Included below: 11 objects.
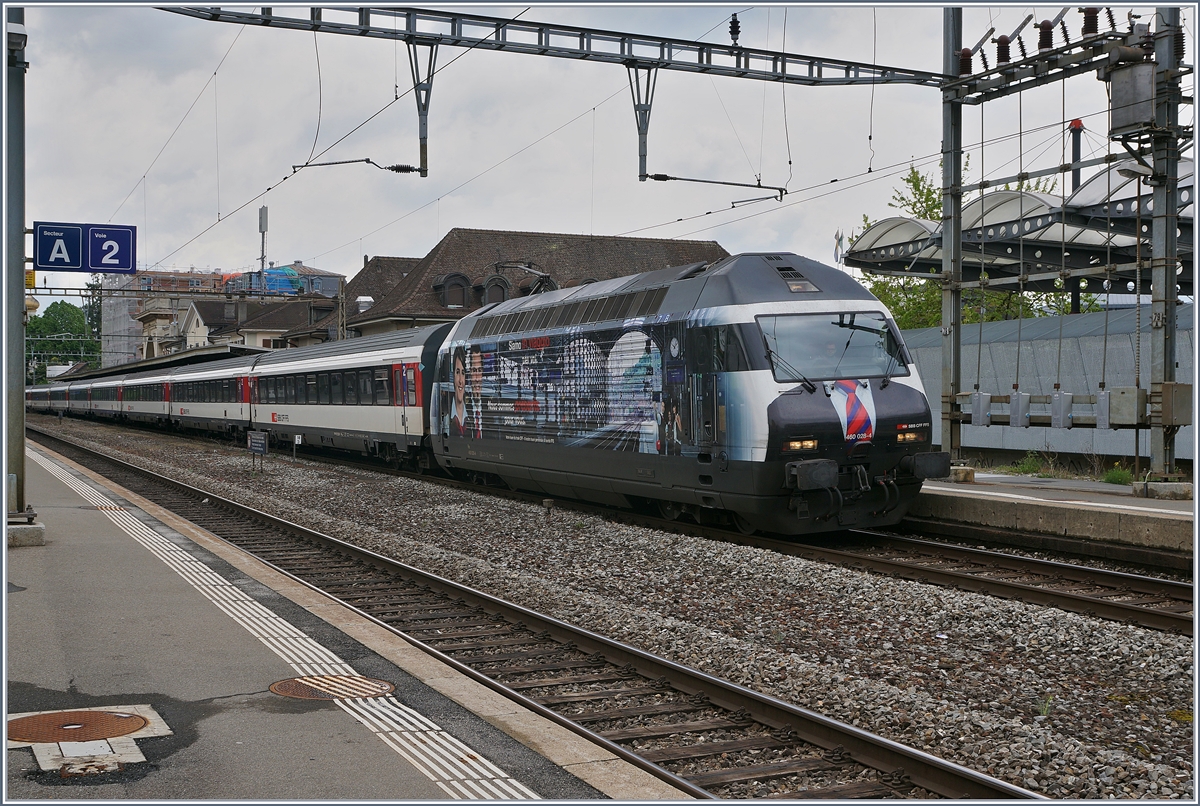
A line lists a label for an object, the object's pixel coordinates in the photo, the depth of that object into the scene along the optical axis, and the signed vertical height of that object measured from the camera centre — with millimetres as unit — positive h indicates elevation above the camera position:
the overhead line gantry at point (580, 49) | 15016 +5173
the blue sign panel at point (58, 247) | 13195 +1770
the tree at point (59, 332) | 131625 +7543
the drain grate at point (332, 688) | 6602 -1835
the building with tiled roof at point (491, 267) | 50562 +6416
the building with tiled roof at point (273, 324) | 78375 +5050
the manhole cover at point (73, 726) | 5734 -1817
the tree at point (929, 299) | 36562 +3251
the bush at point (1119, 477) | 16953 -1307
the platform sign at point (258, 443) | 24898 -1163
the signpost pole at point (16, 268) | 12523 +1459
